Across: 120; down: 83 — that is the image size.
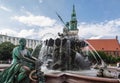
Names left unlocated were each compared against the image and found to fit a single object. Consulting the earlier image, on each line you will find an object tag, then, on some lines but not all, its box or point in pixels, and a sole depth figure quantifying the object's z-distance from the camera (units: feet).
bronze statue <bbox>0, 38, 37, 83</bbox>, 7.56
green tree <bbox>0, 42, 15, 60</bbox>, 67.23
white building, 116.00
